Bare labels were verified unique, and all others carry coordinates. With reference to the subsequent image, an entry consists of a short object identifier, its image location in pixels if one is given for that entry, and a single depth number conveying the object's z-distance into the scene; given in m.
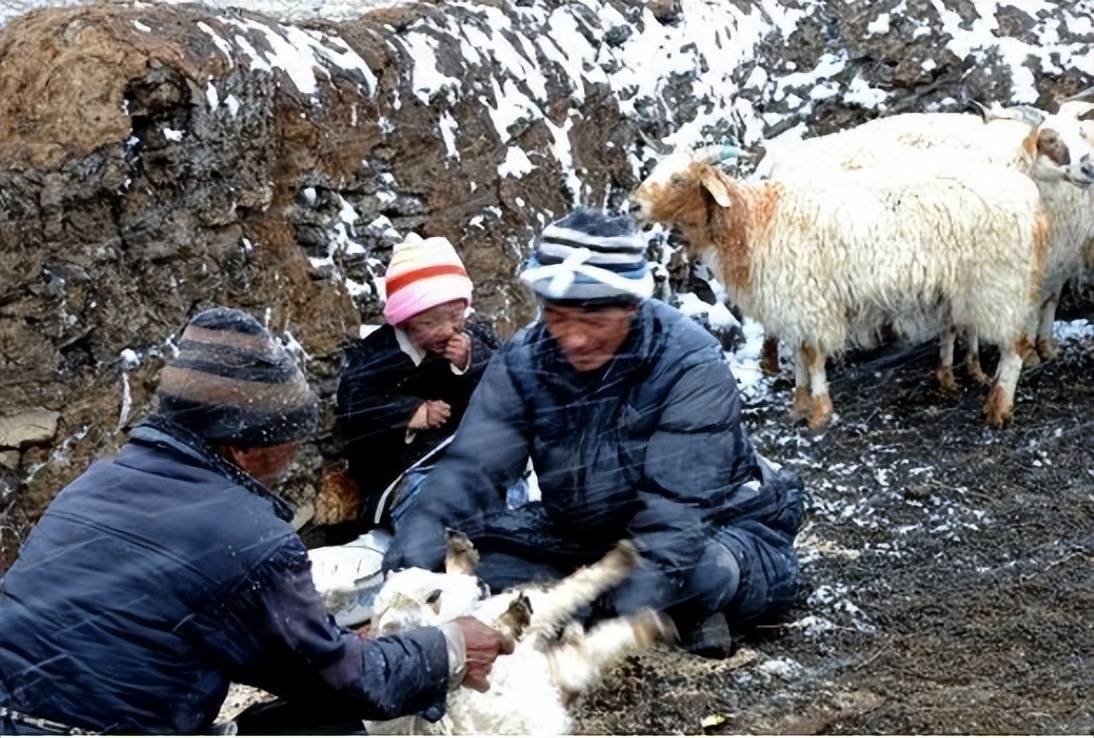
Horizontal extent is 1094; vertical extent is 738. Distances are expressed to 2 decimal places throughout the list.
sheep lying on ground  3.25
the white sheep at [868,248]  7.46
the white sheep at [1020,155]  8.05
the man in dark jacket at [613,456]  3.93
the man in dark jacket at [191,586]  2.65
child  4.96
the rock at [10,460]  5.02
